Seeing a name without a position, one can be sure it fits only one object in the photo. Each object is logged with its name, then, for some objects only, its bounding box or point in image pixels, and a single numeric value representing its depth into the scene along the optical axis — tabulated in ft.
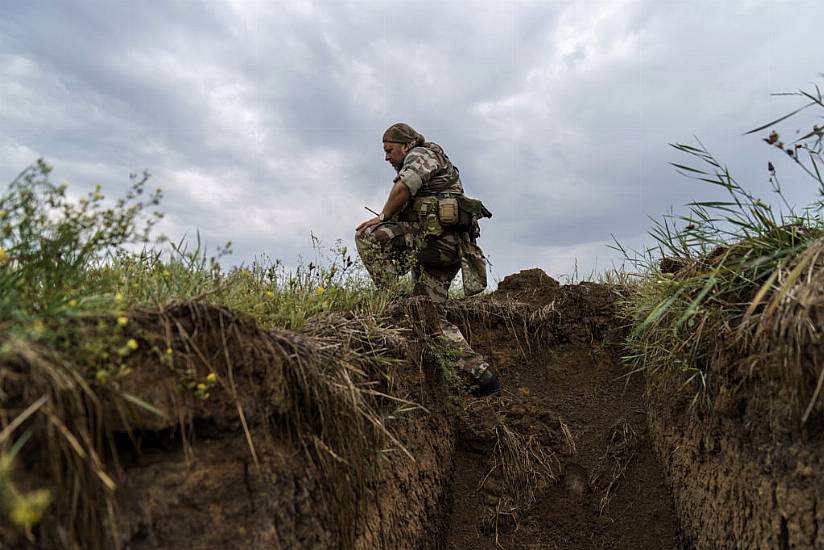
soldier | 16.89
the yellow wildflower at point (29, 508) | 4.09
